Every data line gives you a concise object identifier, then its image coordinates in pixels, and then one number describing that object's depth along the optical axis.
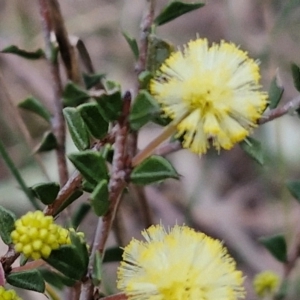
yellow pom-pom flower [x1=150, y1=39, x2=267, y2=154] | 0.16
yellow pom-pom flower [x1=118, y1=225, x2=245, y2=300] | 0.16
